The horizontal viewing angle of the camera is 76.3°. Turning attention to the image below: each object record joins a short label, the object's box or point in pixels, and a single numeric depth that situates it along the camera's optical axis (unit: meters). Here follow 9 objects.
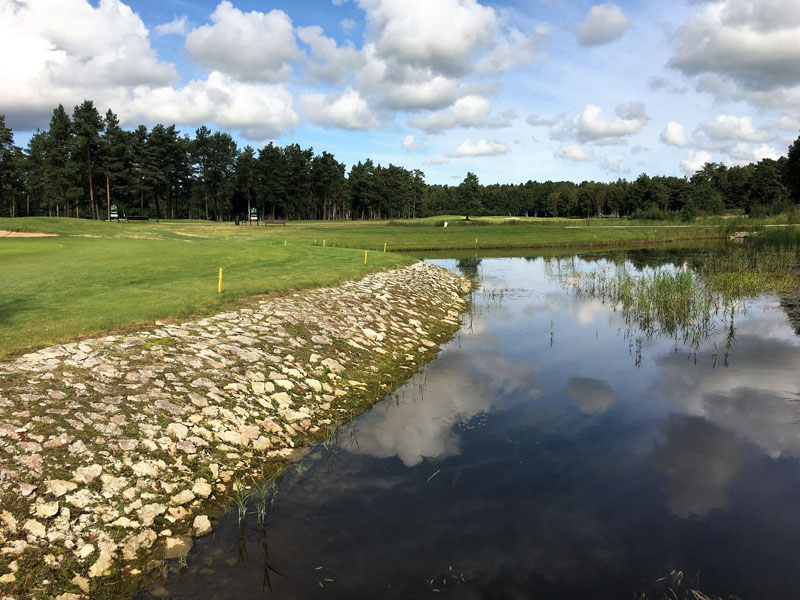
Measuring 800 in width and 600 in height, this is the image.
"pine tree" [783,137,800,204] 110.94
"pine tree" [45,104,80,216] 92.69
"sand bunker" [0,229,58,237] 47.17
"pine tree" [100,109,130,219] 93.14
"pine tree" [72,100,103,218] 89.25
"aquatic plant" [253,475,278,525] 8.15
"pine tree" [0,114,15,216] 103.81
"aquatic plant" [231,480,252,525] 8.09
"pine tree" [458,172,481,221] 165.35
